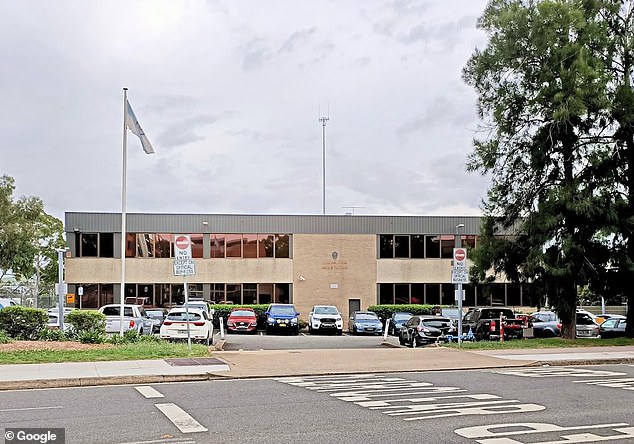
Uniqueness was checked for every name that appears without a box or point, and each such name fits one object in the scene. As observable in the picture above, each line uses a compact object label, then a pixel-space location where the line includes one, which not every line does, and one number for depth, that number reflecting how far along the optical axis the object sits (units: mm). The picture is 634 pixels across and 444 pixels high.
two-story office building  51000
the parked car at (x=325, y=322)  41844
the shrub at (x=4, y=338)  22094
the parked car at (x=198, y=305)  35612
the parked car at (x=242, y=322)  41125
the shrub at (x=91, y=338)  23000
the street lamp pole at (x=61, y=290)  27594
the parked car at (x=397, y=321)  38875
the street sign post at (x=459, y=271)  24891
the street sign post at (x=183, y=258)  20281
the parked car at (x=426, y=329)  29734
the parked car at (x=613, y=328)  33562
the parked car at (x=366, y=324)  42312
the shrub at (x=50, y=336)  23539
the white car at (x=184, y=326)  26547
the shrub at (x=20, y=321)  23656
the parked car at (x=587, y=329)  33656
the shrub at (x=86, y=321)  23969
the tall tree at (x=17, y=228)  44062
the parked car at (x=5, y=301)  44578
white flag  26000
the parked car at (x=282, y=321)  40938
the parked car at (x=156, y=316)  34831
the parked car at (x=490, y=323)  30594
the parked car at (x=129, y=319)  31047
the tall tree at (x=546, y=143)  27609
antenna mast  63106
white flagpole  25734
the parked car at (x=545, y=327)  34250
